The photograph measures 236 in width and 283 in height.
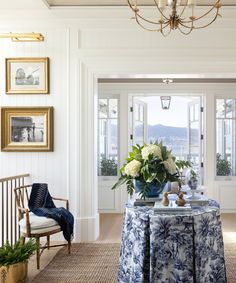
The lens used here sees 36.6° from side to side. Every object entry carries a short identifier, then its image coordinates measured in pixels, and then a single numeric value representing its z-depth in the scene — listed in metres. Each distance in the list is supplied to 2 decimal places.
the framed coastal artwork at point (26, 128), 4.89
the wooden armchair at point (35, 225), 3.83
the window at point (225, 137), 7.07
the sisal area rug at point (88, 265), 3.53
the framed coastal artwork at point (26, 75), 4.89
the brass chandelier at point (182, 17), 4.79
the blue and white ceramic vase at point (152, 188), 3.10
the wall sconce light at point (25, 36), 4.63
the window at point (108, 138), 7.07
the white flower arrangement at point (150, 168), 3.01
